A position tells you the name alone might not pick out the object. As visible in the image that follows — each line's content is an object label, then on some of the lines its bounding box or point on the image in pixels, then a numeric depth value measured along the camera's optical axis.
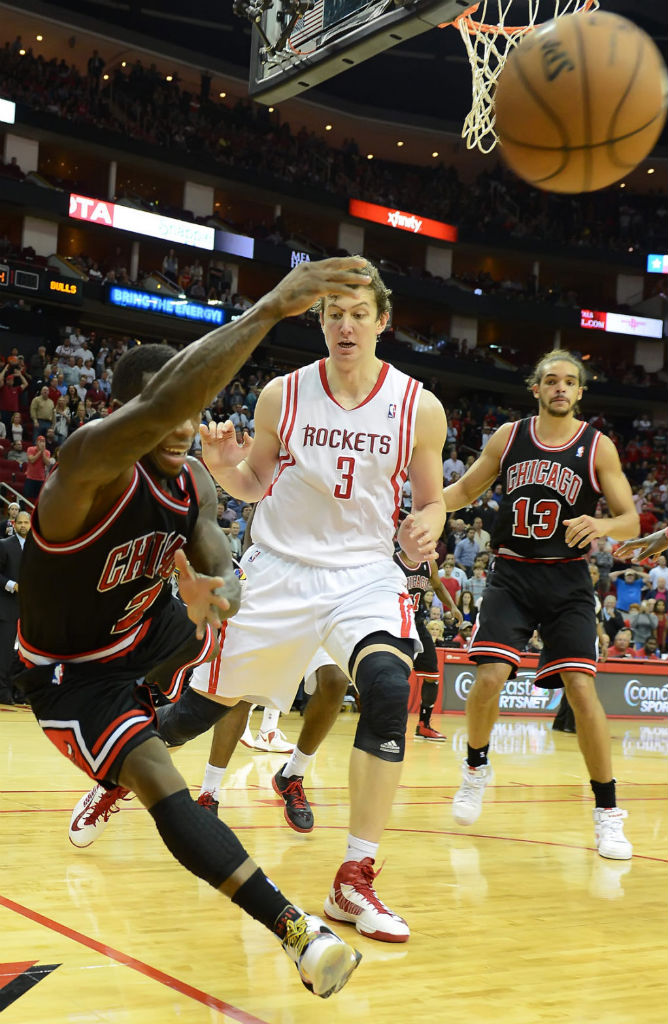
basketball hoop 9.54
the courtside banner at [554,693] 13.59
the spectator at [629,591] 17.58
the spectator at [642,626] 16.25
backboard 7.68
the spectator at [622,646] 15.18
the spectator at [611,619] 15.48
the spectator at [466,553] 17.34
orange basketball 4.43
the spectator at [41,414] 17.19
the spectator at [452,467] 22.27
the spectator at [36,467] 14.76
